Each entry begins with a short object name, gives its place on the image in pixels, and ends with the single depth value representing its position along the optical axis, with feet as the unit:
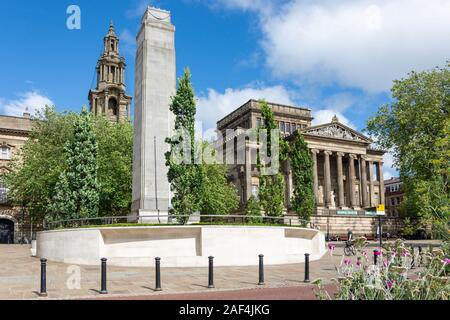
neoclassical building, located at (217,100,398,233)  235.81
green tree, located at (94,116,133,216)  126.82
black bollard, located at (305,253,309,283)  48.21
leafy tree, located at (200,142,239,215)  139.95
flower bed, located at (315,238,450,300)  19.45
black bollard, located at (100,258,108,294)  38.91
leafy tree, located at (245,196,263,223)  110.22
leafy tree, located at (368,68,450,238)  132.26
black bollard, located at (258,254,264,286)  45.11
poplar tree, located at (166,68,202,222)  73.72
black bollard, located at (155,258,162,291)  40.83
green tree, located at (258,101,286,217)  89.40
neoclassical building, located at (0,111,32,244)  187.62
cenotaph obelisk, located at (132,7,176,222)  80.84
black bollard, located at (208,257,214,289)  43.27
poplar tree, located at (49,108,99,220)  93.71
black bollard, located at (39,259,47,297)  37.83
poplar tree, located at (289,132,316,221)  127.44
